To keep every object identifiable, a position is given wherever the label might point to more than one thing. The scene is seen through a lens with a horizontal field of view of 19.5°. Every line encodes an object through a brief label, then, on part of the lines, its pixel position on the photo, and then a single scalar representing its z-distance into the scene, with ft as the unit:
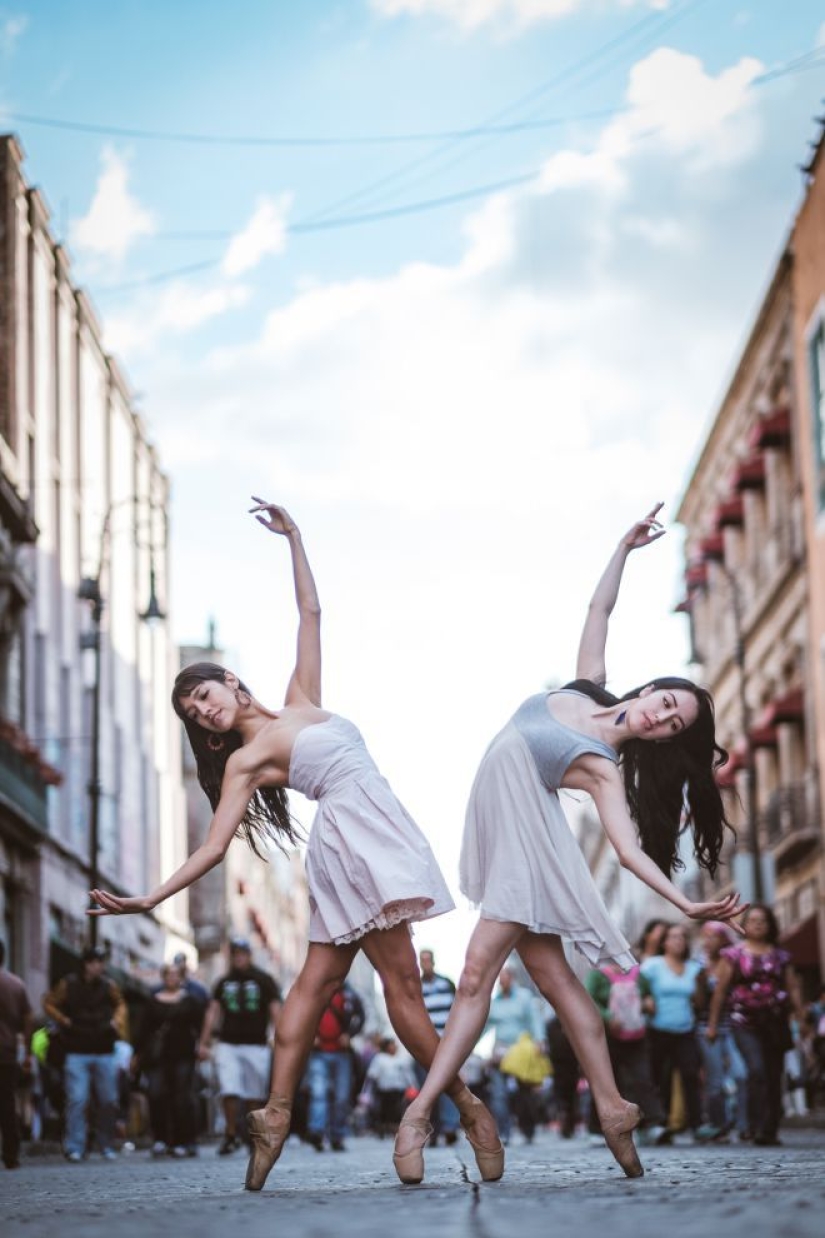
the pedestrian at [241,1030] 63.87
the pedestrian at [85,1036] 62.13
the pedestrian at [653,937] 62.44
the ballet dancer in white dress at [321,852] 27.20
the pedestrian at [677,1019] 59.67
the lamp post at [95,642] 97.66
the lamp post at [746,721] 116.78
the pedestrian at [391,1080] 98.99
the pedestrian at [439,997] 69.00
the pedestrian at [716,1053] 59.01
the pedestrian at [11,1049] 48.11
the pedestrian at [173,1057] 64.13
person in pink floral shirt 53.31
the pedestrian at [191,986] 65.62
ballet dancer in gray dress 26.55
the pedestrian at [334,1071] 68.95
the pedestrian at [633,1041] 59.06
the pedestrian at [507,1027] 75.56
